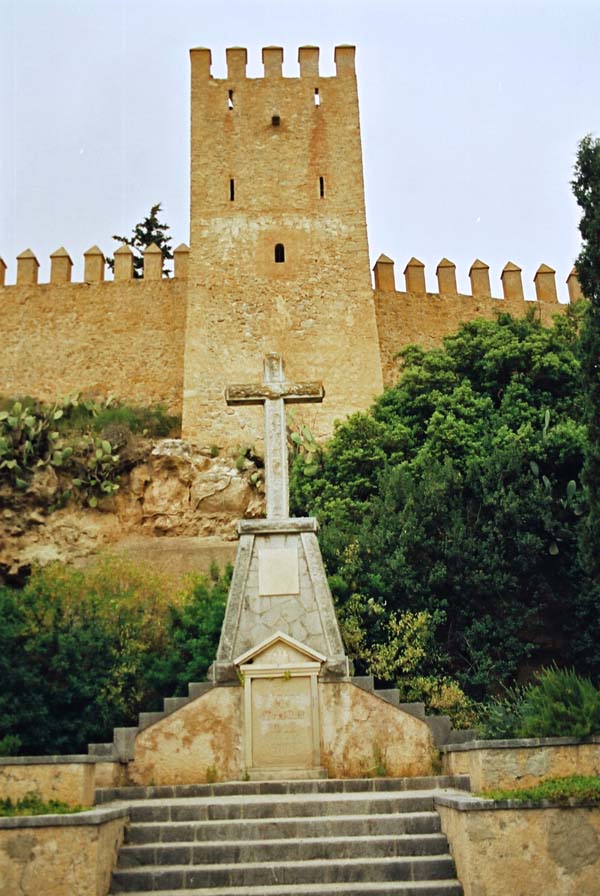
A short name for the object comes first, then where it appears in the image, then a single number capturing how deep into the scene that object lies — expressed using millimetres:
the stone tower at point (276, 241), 24688
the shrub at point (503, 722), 8953
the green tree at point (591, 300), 11359
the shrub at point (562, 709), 7965
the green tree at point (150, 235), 34500
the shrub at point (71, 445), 22766
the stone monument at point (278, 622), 9828
